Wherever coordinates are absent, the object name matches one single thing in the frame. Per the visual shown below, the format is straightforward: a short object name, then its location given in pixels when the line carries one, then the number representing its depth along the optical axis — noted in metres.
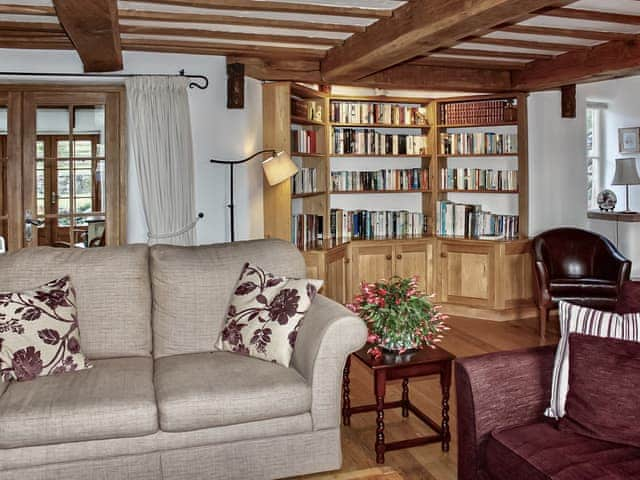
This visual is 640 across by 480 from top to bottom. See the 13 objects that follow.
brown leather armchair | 5.30
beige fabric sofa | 2.58
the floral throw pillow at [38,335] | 2.85
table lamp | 7.42
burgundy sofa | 2.07
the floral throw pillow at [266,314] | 3.07
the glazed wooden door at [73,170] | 4.97
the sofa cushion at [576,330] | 2.30
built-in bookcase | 5.95
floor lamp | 4.77
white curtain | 4.91
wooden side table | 2.94
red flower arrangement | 2.95
